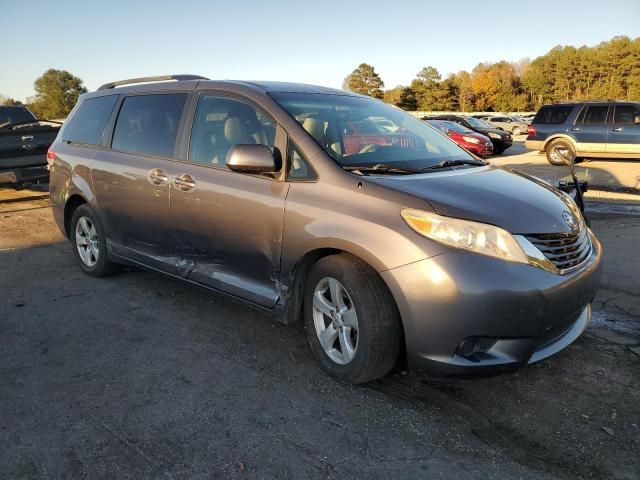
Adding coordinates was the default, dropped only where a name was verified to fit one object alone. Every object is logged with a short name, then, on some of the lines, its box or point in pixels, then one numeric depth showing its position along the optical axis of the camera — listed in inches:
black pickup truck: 373.1
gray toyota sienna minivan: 100.5
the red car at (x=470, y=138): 698.2
